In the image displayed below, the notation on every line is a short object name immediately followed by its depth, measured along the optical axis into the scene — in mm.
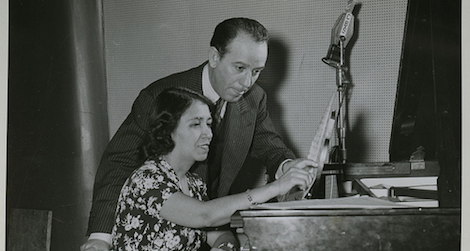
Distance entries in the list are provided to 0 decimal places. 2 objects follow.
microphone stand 1991
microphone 2004
